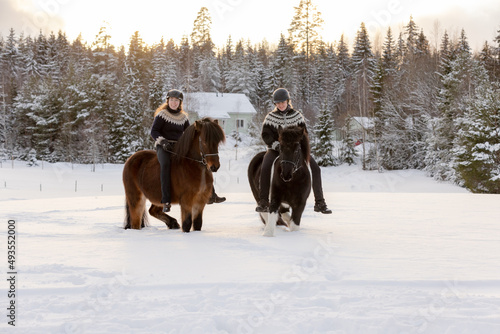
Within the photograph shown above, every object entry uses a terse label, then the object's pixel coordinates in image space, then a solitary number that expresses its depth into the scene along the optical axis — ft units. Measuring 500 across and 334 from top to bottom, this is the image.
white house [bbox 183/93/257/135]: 198.18
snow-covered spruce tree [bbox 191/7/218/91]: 246.88
